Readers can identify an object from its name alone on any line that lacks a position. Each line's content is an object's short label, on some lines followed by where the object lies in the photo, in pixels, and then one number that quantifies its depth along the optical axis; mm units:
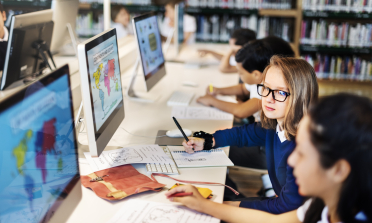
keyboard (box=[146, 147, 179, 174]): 1205
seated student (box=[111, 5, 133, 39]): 3797
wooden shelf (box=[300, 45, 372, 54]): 4543
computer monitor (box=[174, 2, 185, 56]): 3252
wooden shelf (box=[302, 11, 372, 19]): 4395
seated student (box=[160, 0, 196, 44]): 3896
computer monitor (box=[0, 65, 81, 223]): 646
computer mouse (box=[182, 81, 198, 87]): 2431
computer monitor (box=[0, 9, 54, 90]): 1627
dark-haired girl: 662
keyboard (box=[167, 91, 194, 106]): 2008
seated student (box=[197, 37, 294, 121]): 1844
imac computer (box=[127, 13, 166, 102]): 1828
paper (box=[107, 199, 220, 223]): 940
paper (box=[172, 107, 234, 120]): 1814
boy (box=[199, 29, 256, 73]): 2686
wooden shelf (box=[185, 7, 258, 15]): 4426
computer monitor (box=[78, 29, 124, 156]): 1059
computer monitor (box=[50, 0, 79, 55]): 2119
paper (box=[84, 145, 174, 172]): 1241
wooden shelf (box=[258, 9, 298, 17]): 4441
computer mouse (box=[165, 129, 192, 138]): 1521
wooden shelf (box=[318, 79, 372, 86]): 4748
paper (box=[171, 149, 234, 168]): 1276
